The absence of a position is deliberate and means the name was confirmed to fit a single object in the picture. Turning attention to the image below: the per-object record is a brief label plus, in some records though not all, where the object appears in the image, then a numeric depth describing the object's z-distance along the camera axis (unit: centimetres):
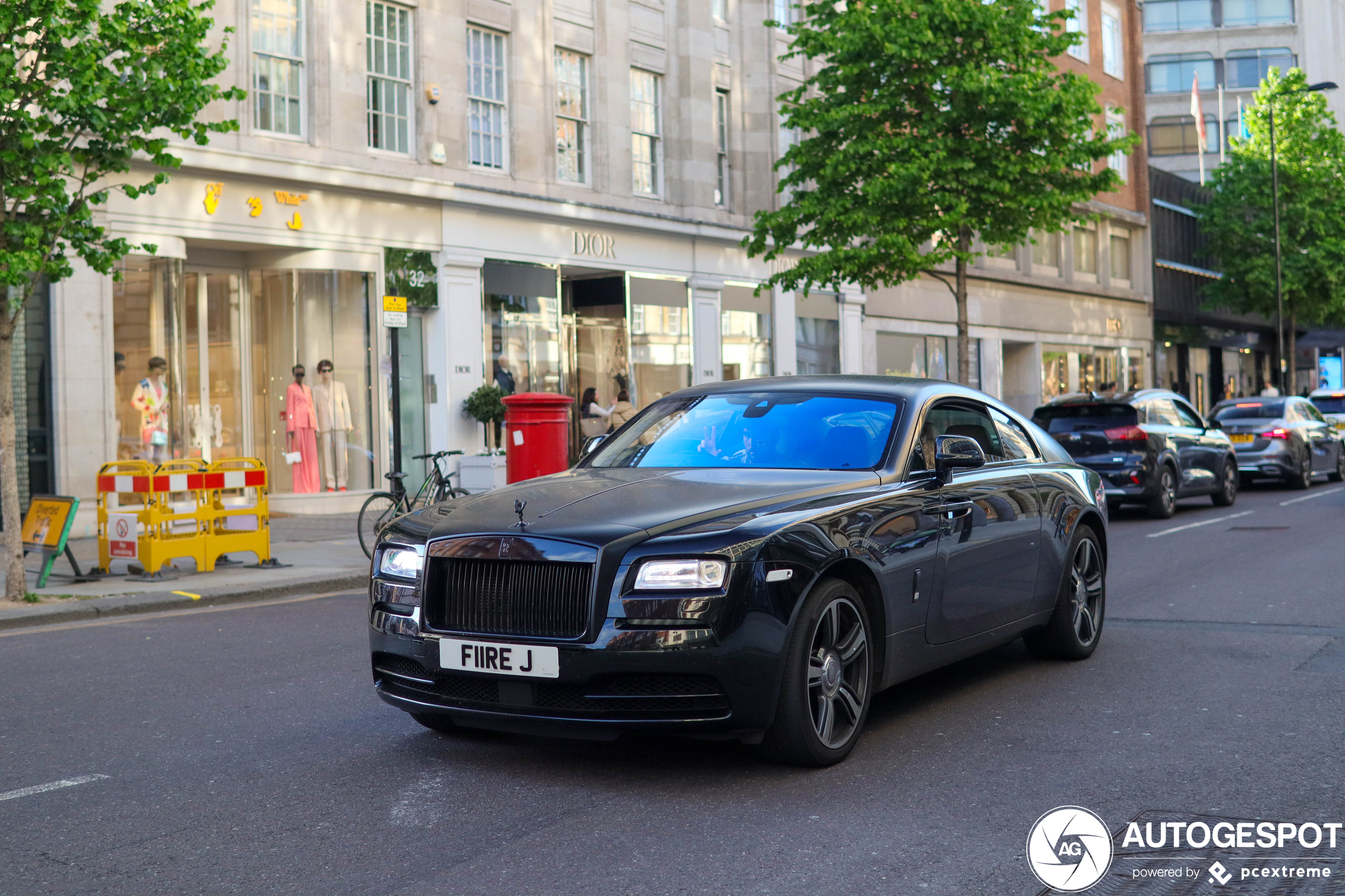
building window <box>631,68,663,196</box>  2562
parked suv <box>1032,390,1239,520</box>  1728
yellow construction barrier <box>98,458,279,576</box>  1237
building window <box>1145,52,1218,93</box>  7256
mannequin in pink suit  2006
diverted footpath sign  1174
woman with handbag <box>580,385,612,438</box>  2386
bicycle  1424
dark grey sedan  2289
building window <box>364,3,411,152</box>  2070
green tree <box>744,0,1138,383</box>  2269
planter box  1622
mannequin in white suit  2034
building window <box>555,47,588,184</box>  2394
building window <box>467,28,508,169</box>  2231
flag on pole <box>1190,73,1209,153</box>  5344
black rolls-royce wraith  490
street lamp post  4122
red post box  1500
